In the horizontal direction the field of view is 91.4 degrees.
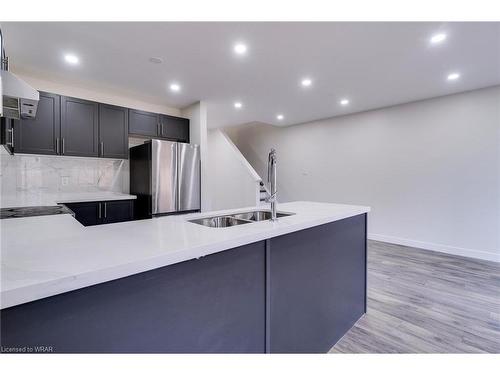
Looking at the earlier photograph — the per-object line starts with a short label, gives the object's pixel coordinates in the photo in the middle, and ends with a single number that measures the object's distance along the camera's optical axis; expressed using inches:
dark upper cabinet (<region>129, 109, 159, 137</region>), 142.9
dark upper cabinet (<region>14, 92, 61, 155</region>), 109.7
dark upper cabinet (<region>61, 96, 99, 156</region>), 121.3
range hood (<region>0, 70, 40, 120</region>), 54.2
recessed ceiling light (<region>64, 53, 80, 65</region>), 99.8
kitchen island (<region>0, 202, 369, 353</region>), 26.3
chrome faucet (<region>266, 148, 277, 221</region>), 62.2
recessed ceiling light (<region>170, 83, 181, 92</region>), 129.6
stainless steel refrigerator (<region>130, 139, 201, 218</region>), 132.7
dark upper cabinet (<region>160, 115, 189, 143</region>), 154.8
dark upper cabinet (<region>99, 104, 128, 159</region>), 132.8
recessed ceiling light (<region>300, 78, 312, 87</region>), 125.9
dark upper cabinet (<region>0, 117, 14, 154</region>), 87.0
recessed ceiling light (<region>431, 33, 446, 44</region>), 85.4
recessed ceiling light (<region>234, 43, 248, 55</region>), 91.6
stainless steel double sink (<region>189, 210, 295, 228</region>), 68.0
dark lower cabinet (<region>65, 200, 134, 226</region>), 112.0
